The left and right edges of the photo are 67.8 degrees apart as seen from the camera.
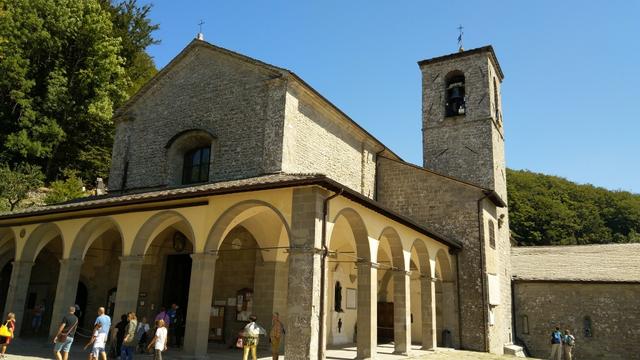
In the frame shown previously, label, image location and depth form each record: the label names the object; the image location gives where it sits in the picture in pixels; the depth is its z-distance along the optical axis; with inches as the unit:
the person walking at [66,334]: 344.8
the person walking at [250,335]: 354.9
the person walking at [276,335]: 365.1
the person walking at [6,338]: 375.2
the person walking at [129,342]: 355.3
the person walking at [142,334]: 444.5
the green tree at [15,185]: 794.2
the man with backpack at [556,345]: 637.3
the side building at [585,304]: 684.7
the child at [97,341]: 337.1
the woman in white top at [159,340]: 341.4
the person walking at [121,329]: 402.3
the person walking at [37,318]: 580.1
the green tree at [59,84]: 924.0
